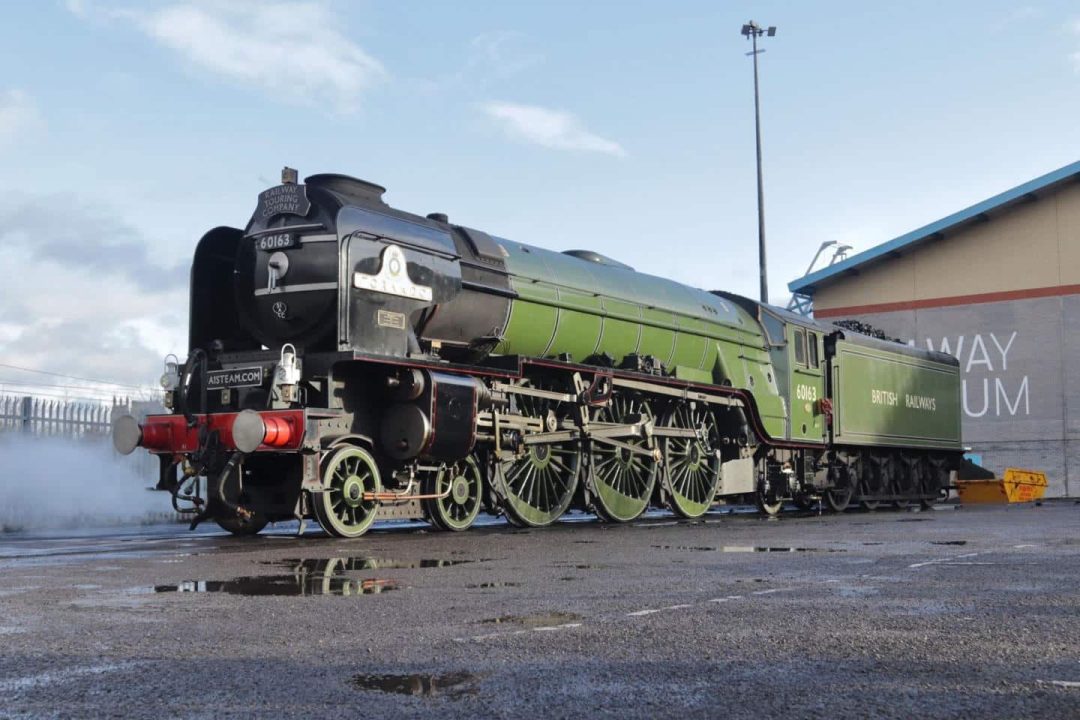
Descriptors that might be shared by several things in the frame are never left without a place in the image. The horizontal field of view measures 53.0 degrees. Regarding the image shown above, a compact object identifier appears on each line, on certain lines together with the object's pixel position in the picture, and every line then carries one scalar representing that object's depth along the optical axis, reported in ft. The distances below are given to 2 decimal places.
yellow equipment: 87.25
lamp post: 101.91
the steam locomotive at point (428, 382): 35.94
